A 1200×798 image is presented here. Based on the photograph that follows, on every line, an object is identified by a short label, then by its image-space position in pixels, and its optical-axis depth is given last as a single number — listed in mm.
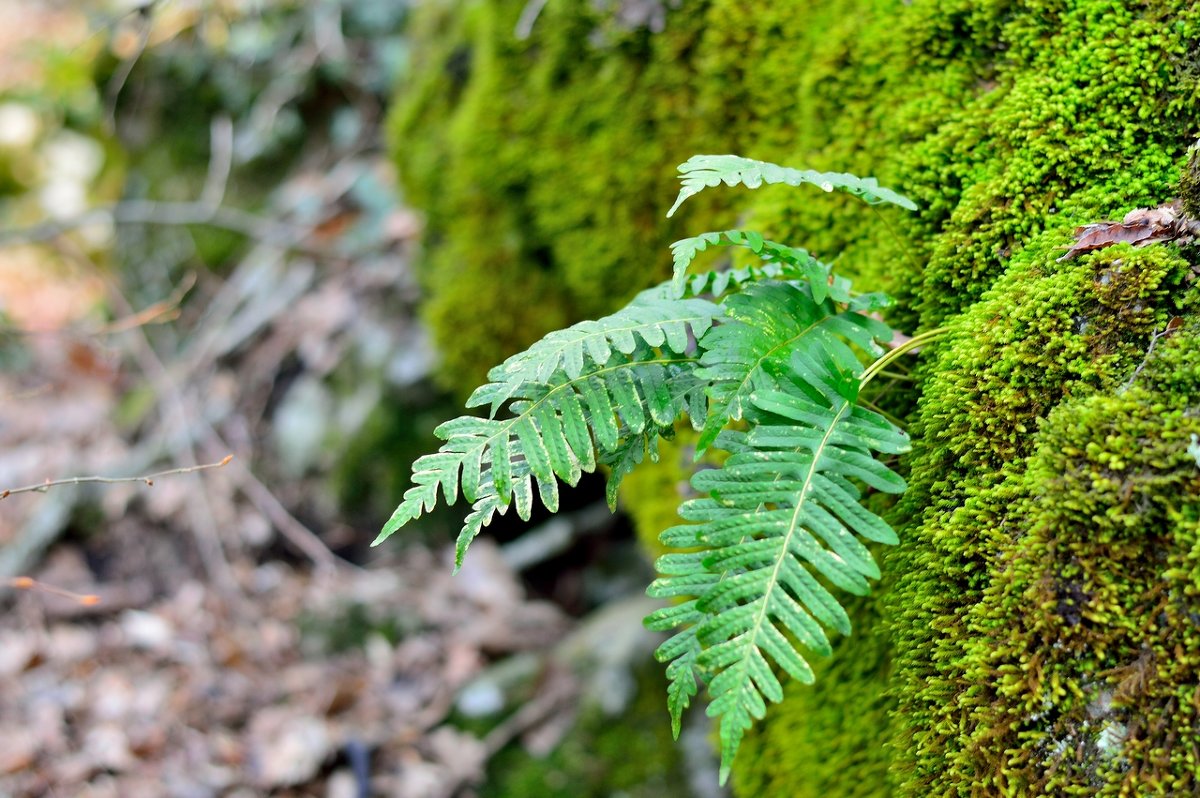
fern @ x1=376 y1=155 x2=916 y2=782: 1293
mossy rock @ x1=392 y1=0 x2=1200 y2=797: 1233
